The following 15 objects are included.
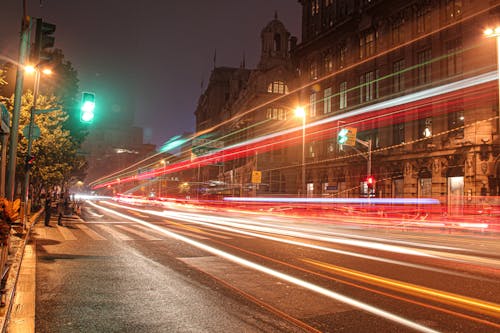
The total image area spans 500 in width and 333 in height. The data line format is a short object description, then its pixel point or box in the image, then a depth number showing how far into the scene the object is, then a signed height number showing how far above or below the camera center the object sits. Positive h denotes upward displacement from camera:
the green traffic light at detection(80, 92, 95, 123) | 12.90 +2.75
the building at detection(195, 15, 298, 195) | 59.84 +13.44
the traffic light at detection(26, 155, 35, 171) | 18.49 +1.25
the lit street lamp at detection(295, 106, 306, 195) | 30.23 +6.38
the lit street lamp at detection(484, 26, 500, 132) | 18.60 +8.05
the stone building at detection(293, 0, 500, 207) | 29.88 +9.30
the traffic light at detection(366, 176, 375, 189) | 28.15 +1.15
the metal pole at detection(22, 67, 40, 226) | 19.11 +1.99
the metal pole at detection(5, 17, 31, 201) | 12.95 +3.25
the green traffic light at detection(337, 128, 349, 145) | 26.95 +4.13
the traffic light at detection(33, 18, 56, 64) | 10.84 +4.16
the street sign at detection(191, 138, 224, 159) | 57.86 +6.71
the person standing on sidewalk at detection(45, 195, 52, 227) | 20.02 -1.05
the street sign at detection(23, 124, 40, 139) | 19.61 +2.77
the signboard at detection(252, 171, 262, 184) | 42.44 +1.83
